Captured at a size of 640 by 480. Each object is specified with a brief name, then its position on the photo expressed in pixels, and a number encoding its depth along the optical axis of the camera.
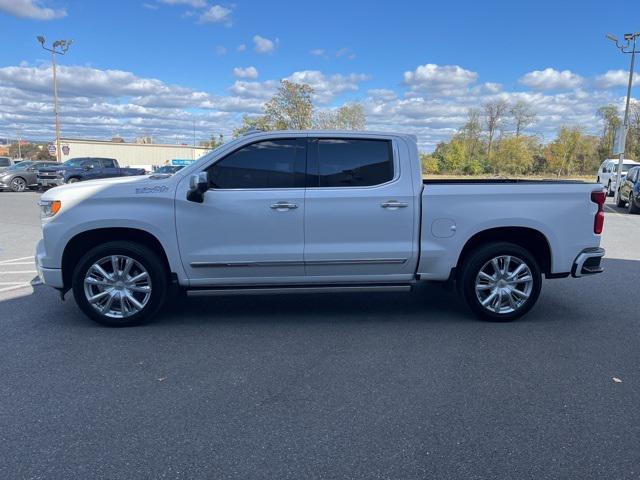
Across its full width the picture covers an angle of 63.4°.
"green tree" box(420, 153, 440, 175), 67.62
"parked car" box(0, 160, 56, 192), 26.33
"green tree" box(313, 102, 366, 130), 46.31
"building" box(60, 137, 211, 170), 56.26
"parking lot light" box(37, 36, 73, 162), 38.86
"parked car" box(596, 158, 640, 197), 28.16
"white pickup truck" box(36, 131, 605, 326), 5.01
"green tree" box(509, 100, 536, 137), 66.00
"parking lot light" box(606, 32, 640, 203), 27.30
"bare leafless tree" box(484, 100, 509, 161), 67.21
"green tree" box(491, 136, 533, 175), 62.00
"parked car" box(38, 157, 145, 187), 24.64
